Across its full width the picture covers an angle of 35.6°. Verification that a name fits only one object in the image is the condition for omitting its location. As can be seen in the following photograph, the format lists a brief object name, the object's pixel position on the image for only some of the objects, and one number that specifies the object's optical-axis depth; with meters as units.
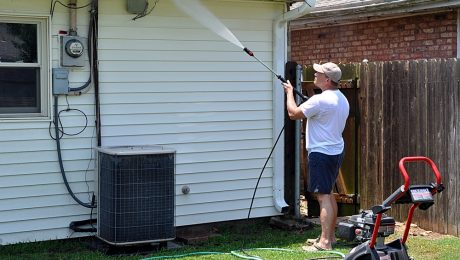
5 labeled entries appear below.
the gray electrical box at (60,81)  7.58
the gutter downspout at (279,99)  9.10
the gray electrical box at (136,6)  7.98
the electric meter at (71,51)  7.62
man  7.54
